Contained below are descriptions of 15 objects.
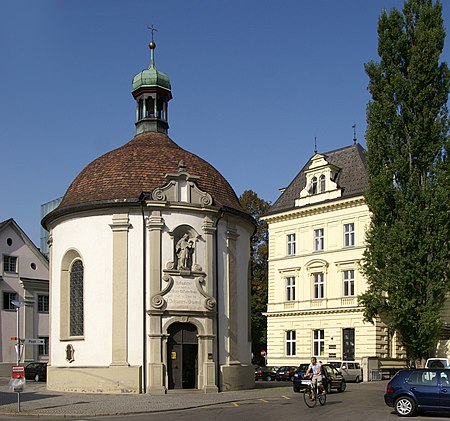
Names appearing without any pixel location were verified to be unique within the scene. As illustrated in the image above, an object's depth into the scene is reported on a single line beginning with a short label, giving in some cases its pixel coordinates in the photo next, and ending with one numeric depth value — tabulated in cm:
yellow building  4862
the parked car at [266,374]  4753
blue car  1994
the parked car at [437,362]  3288
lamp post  2695
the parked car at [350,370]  4200
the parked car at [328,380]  3047
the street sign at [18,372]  2195
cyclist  2386
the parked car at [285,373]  4612
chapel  2902
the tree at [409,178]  3381
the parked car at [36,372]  4181
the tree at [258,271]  6225
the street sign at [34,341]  2868
